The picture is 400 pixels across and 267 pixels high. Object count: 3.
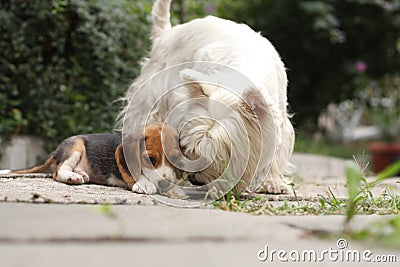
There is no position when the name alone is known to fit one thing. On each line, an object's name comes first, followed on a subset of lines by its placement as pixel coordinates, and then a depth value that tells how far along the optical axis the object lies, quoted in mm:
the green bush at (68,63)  5316
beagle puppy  3367
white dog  3303
